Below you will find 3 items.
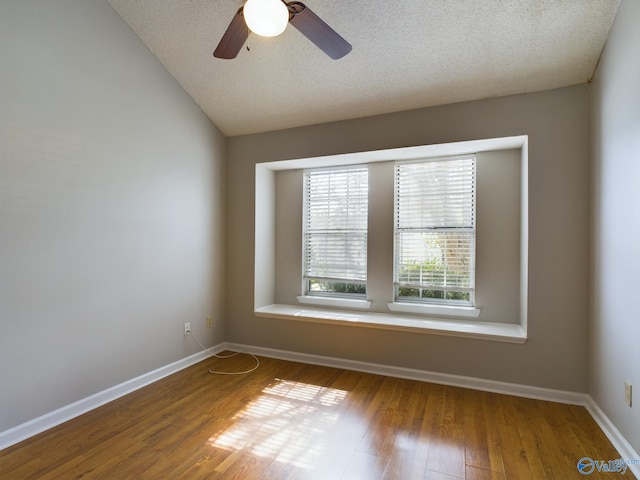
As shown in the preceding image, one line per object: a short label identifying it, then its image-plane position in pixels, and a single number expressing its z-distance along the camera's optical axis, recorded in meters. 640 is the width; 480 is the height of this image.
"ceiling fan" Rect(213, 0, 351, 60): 1.59
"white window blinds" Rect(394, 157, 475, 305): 3.35
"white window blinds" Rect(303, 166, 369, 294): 3.83
